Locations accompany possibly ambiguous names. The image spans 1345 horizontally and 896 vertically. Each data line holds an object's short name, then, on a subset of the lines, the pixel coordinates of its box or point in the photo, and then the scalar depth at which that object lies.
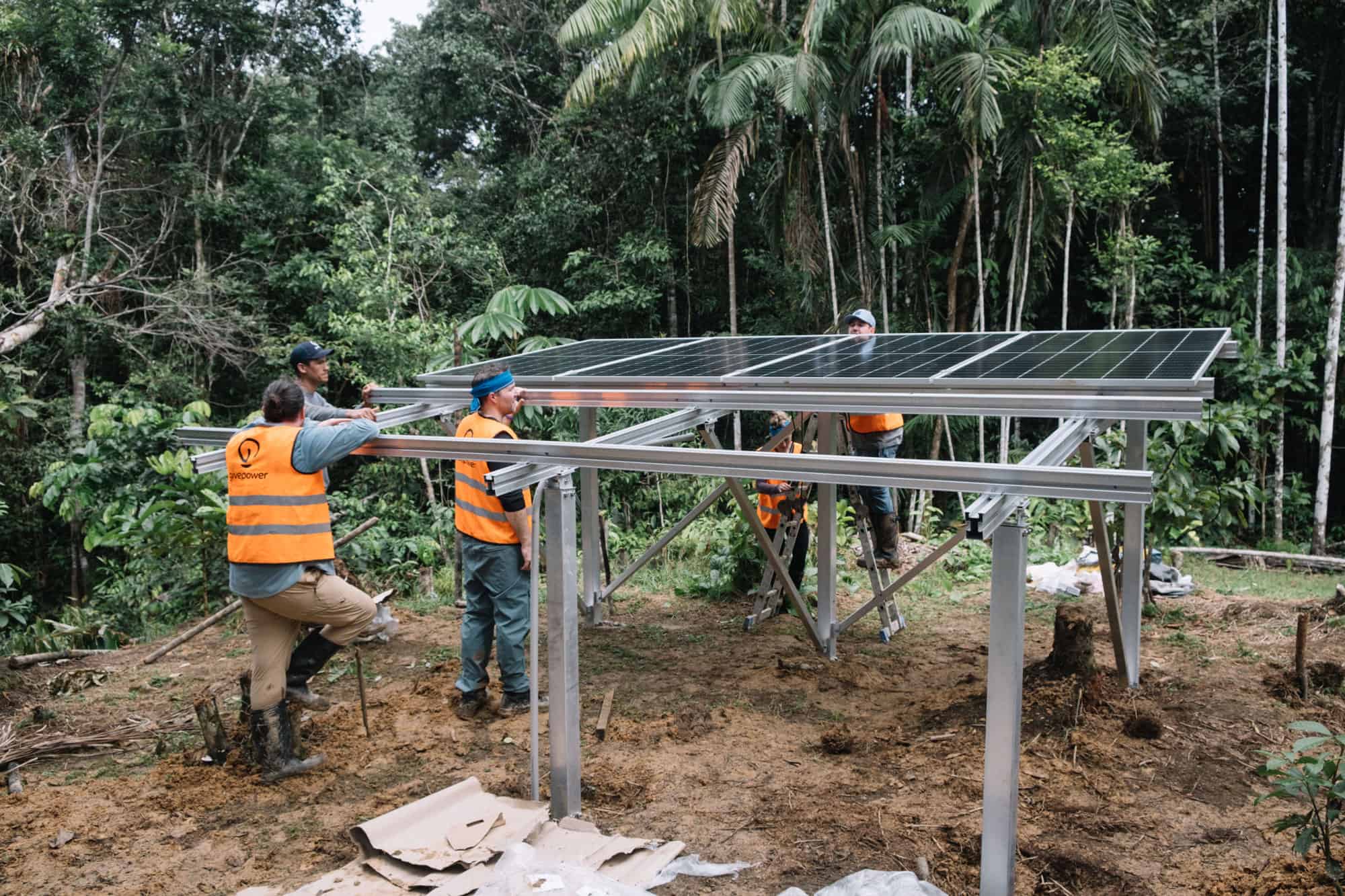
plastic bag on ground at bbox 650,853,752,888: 3.92
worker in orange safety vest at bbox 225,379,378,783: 4.82
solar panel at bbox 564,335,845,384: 5.98
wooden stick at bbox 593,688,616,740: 5.62
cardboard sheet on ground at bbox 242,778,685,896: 3.68
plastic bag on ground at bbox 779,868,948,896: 3.47
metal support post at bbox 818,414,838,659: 6.67
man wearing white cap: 7.64
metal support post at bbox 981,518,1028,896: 3.33
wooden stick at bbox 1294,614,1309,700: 5.68
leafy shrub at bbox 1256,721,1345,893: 3.22
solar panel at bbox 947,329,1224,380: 4.83
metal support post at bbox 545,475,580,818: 4.34
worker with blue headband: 5.48
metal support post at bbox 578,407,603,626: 7.57
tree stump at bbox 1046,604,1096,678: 5.76
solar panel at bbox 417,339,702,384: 6.96
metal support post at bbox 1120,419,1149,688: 6.10
